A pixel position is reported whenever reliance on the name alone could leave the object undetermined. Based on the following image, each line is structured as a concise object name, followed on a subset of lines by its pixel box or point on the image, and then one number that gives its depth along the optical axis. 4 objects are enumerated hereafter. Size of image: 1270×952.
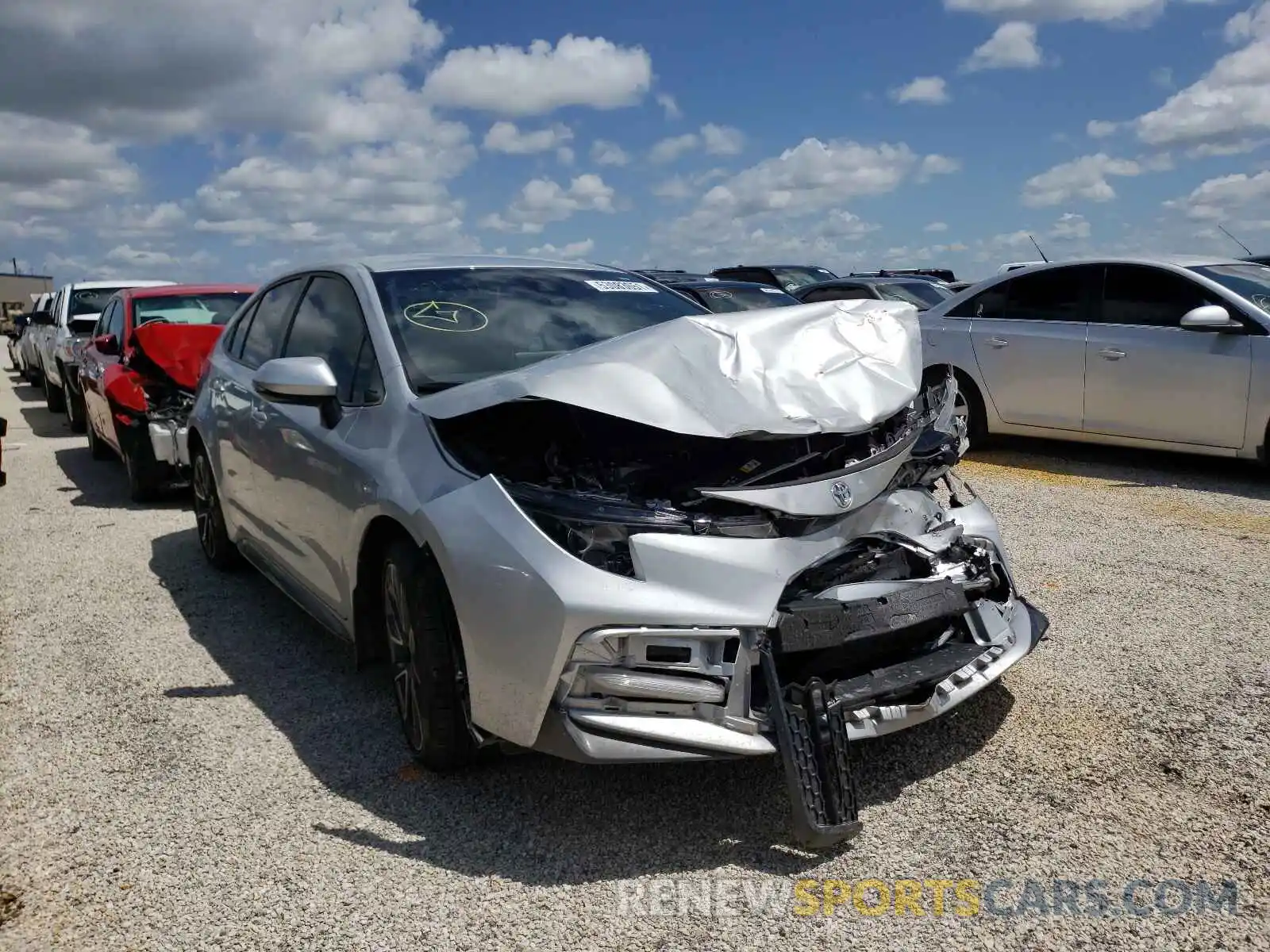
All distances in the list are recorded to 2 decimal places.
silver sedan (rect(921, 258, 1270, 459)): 7.54
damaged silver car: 2.96
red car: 8.30
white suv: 13.13
